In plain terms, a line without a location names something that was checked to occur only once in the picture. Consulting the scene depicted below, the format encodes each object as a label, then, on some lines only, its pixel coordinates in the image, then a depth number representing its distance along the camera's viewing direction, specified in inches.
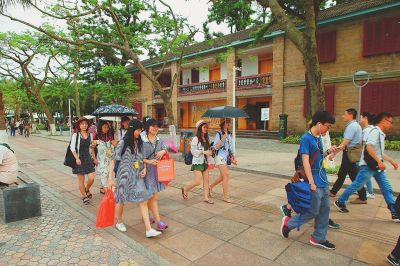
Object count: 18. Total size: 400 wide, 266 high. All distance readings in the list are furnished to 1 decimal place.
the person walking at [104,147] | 220.7
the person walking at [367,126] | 177.9
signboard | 719.1
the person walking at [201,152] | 203.3
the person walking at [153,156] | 150.6
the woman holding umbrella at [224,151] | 204.5
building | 550.6
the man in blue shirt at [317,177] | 131.6
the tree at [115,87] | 793.6
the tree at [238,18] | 1172.2
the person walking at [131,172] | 147.0
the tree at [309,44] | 335.3
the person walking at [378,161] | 171.5
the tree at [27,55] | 889.4
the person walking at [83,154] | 208.8
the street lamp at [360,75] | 324.8
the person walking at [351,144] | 201.6
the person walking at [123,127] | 247.0
